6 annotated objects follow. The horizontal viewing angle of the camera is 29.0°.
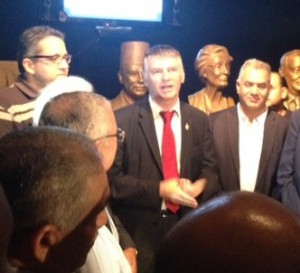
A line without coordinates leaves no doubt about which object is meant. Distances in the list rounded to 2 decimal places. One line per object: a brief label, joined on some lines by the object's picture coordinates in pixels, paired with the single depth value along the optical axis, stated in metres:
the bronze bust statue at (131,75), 3.39
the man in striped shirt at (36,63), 2.49
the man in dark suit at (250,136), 2.86
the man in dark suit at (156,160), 2.45
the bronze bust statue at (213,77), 3.57
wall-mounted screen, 4.30
